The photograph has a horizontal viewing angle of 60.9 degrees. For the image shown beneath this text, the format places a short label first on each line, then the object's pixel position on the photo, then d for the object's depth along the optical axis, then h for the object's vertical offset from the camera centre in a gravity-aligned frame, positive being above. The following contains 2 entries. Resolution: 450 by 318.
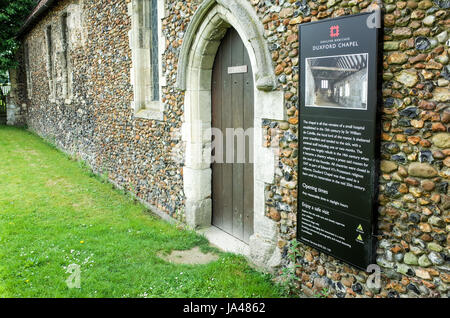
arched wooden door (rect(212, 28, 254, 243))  4.73 -0.05
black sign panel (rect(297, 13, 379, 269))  2.88 -0.16
